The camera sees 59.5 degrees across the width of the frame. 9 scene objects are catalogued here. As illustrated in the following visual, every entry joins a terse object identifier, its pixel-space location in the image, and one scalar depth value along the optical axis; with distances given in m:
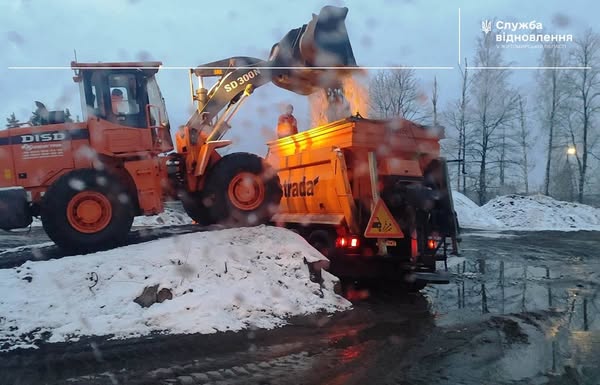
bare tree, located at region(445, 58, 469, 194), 32.28
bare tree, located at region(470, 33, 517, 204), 30.66
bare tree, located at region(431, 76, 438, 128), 31.38
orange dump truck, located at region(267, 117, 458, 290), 8.59
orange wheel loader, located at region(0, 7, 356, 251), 7.87
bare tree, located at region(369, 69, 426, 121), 22.42
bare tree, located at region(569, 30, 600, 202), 30.64
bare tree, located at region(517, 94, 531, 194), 33.20
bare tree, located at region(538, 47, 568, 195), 32.47
